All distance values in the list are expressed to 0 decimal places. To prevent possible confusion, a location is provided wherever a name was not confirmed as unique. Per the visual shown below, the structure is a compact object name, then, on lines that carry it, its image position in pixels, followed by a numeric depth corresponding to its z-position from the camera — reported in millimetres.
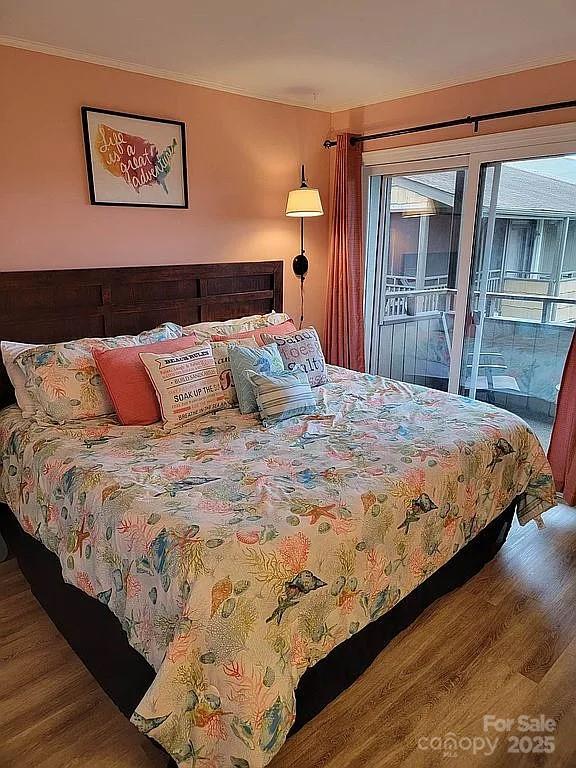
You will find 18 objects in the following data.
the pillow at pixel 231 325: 3213
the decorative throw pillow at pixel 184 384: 2510
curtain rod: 2914
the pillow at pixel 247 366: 2676
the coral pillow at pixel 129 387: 2496
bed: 1409
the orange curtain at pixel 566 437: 3072
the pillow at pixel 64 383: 2480
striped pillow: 2562
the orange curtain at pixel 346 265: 3891
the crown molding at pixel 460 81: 2904
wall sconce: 3559
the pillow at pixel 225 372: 2746
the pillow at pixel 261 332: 3123
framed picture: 2910
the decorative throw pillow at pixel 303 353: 3025
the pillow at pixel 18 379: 2559
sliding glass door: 3242
